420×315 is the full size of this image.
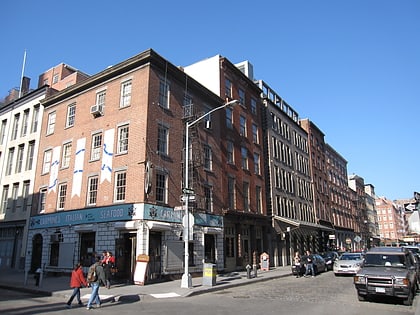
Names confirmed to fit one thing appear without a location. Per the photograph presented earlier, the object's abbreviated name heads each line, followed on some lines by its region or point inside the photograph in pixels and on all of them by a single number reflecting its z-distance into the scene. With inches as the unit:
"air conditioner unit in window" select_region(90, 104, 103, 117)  975.0
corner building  821.2
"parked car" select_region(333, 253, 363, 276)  891.1
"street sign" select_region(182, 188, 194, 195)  719.1
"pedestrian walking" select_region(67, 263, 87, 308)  485.1
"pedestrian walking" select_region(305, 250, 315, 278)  943.3
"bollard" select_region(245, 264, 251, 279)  847.1
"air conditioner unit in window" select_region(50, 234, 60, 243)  960.9
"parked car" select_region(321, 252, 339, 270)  1168.2
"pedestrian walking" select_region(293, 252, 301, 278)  940.6
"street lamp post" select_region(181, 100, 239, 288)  669.3
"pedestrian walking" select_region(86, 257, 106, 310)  474.0
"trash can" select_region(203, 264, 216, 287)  692.7
